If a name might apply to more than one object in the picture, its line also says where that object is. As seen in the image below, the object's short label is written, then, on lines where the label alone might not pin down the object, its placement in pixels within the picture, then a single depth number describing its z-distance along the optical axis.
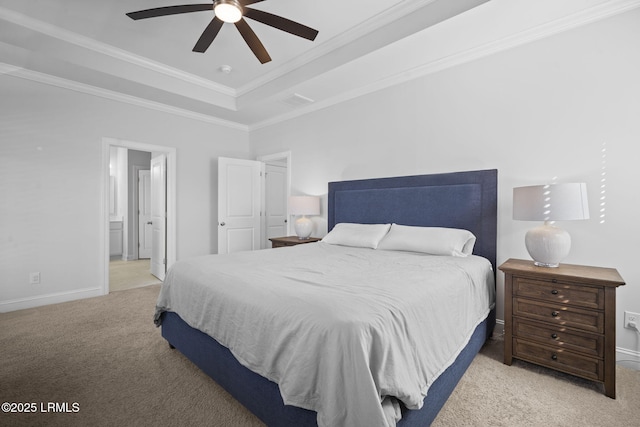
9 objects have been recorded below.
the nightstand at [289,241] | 4.02
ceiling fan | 2.02
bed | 1.10
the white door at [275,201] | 5.80
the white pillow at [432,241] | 2.53
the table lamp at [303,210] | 4.17
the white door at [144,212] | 6.85
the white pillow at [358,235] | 3.05
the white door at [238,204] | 4.78
